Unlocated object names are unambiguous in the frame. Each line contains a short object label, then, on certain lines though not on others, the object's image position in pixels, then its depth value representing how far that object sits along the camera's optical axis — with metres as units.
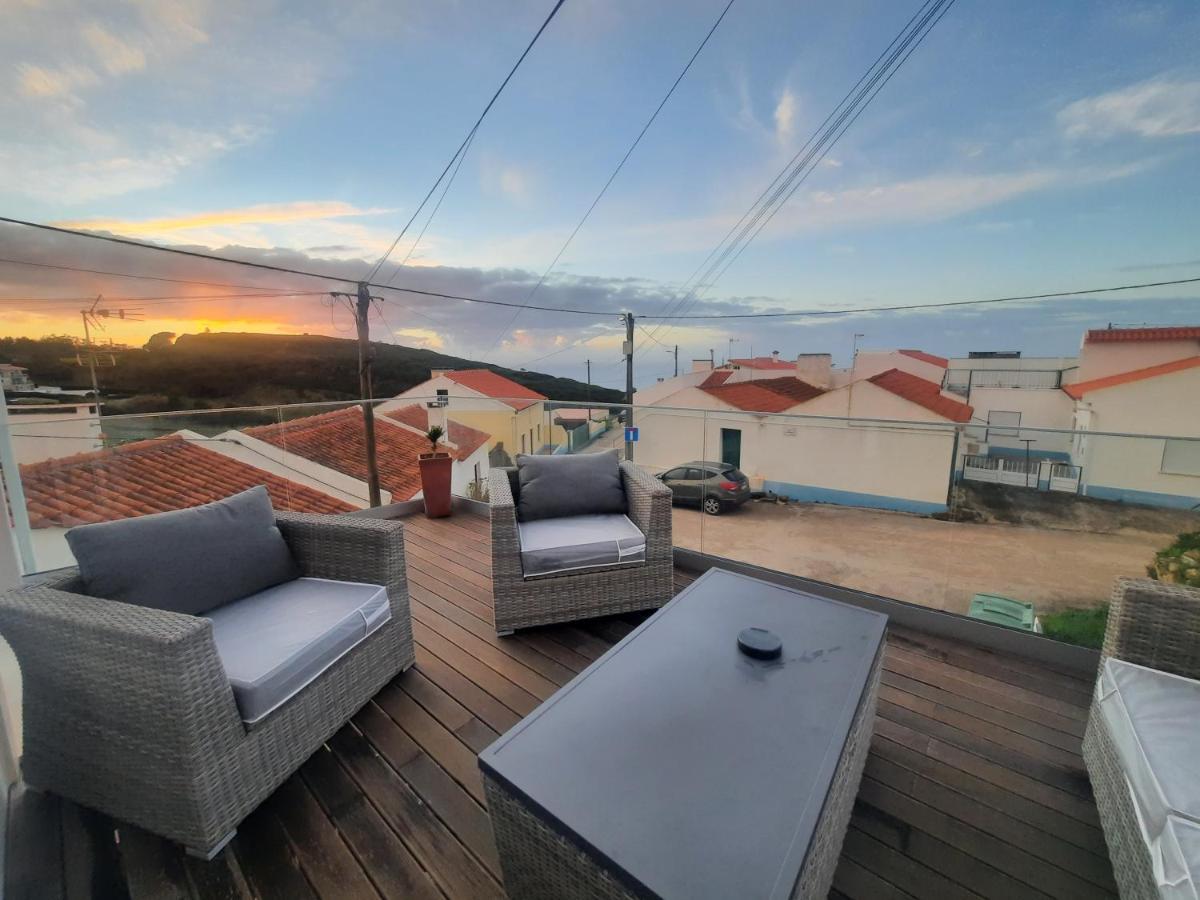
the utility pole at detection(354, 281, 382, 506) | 8.39
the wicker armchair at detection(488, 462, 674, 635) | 2.22
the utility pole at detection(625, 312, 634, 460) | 14.46
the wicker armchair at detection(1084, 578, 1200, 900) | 1.21
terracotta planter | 3.88
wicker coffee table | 0.81
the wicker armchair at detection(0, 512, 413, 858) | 1.18
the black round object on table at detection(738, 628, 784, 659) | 1.33
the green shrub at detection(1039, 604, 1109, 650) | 1.99
